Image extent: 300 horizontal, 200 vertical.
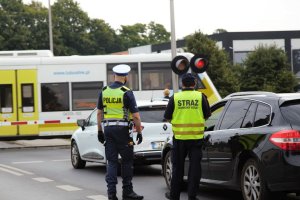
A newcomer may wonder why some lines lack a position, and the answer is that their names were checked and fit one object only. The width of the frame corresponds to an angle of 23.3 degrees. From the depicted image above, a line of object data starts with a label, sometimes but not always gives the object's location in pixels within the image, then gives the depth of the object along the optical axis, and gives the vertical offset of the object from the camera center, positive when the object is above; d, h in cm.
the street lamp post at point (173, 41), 2314 +196
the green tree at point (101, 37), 10431 +954
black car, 855 -60
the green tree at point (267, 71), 5138 +185
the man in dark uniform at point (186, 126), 965 -36
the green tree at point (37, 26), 8250 +915
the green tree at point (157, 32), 13788 +1295
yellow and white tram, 2531 +60
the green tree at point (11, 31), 7712 +784
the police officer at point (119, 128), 1014 -37
